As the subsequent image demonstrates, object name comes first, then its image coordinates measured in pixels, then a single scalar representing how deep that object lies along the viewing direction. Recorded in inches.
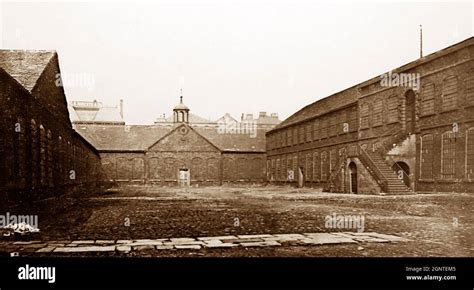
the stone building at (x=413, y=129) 772.0
